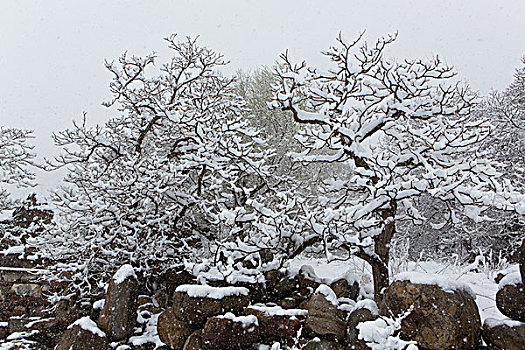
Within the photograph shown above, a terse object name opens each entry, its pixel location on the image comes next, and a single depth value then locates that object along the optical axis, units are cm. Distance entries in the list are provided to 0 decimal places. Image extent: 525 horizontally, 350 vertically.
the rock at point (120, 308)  523
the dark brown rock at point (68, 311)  631
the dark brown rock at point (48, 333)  628
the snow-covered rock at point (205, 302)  472
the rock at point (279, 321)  432
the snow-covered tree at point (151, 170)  622
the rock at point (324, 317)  398
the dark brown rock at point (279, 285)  526
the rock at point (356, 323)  375
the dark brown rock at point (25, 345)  604
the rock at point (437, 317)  319
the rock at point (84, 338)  496
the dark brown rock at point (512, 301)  338
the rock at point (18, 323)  690
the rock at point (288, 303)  498
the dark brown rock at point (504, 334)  314
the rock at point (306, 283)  514
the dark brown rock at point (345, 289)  477
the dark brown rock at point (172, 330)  470
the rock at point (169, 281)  643
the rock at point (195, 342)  444
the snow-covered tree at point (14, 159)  1002
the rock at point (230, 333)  438
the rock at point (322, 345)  390
